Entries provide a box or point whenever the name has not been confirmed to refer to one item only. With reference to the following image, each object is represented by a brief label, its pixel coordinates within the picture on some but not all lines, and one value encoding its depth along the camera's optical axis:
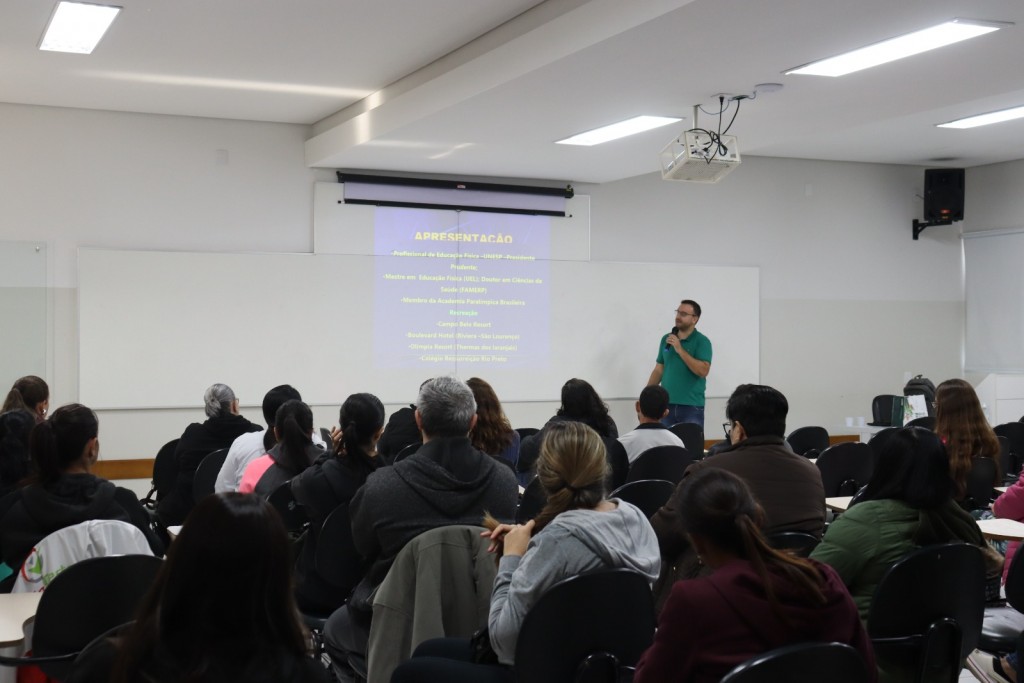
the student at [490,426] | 4.70
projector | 5.66
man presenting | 8.19
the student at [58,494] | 2.82
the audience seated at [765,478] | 3.00
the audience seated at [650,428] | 5.15
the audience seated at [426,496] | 2.76
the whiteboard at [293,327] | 7.22
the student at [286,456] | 3.99
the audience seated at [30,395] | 5.06
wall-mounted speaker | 9.73
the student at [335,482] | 3.31
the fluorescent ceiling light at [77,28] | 4.88
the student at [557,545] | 2.29
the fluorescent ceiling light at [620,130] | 6.14
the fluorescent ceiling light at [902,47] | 4.17
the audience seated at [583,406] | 5.01
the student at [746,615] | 1.82
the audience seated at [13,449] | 3.37
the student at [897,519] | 2.72
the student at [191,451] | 5.06
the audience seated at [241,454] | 4.52
